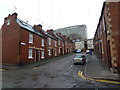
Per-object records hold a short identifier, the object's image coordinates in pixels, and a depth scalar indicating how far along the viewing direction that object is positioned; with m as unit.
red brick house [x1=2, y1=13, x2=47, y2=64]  15.46
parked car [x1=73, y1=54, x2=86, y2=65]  14.91
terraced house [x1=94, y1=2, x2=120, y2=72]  9.05
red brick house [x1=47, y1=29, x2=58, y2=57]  28.50
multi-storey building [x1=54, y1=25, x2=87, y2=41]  75.38
